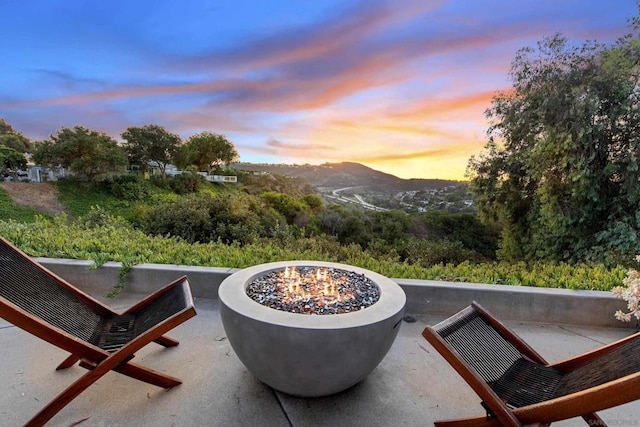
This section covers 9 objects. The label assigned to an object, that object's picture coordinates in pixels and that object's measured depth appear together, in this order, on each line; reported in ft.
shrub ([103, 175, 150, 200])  78.18
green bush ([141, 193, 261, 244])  27.40
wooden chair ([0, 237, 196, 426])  5.69
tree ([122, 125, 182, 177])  94.38
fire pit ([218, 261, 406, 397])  5.70
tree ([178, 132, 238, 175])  113.09
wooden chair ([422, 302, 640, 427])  4.24
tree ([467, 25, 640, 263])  23.44
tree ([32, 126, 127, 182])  74.38
